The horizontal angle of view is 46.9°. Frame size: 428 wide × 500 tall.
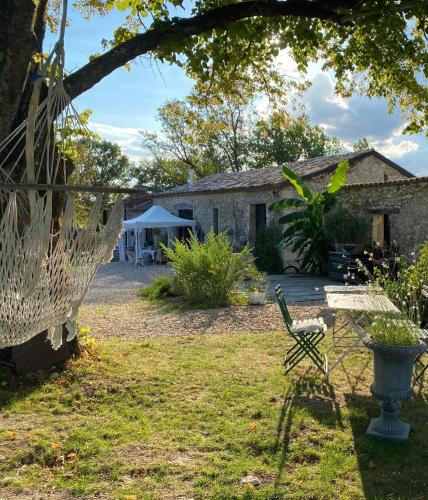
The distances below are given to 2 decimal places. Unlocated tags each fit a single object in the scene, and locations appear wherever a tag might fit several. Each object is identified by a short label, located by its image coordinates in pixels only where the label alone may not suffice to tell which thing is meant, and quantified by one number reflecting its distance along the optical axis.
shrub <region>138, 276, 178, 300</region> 11.62
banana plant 14.01
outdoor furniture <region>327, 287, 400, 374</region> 4.61
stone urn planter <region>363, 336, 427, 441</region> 3.97
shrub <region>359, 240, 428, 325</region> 5.75
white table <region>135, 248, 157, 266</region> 22.61
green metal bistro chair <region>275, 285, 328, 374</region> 5.34
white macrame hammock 3.08
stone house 14.41
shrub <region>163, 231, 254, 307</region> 10.15
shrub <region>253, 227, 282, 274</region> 16.69
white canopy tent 21.34
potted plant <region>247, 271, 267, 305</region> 10.08
